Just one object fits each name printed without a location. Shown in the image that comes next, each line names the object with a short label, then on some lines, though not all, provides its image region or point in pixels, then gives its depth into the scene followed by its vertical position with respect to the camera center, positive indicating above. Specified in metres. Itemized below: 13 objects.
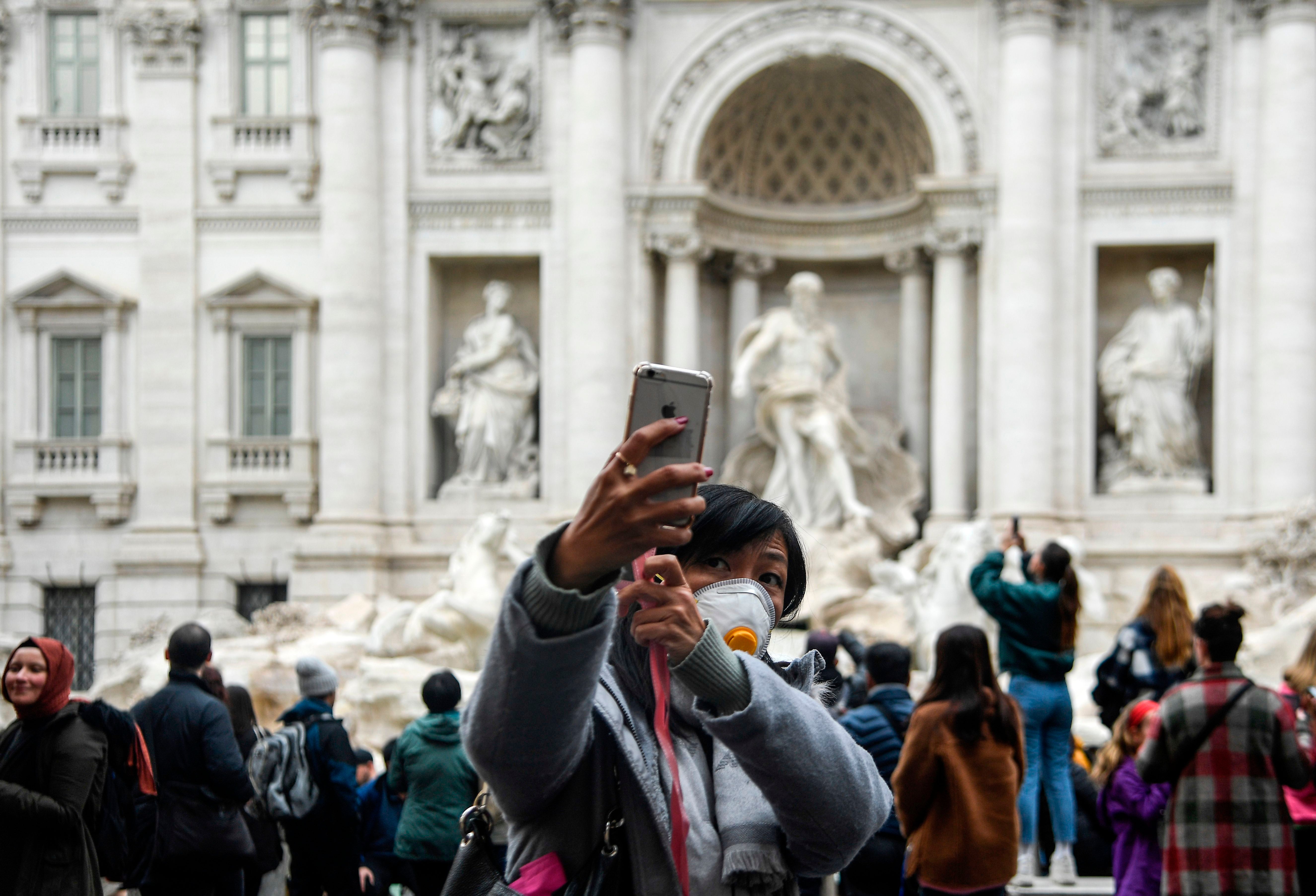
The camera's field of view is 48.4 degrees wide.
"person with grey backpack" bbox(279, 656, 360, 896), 7.25 -1.91
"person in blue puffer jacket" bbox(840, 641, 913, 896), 6.17 -1.30
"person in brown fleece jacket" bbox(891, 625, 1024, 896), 5.71 -1.37
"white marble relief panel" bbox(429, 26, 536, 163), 18.95 +4.19
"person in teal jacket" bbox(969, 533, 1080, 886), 8.17 -1.24
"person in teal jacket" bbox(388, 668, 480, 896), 6.87 -1.71
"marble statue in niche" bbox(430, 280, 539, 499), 18.72 +0.24
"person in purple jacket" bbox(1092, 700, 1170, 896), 6.56 -1.73
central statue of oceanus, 18.28 +0.13
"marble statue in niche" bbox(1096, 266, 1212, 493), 18.00 +0.50
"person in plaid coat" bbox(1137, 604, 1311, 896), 5.82 -1.39
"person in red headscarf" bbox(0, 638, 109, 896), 5.26 -1.31
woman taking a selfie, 2.22 -0.52
